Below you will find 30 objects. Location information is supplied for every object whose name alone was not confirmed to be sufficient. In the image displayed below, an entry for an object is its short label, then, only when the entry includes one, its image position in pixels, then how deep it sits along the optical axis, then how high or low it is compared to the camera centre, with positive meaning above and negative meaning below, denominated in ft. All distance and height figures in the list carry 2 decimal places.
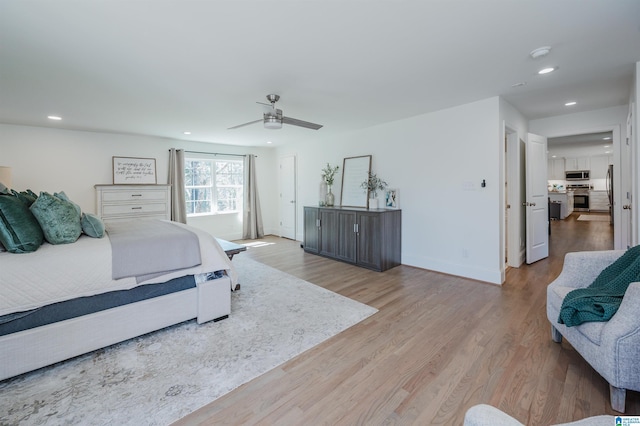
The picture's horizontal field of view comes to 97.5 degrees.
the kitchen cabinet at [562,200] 31.71 +0.05
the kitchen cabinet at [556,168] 37.24 +4.30
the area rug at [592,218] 29.24 -2.00
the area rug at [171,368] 5.16 -3.64
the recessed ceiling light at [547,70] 8.70 +4.11
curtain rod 20.27 +4.11
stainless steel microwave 35.53 +3.28
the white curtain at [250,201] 22.71 +0.46
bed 5.89 -2.15
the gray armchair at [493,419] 2.28 -1.82
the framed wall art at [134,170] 17.30 +2.45
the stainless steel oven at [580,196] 37.09 +0.55
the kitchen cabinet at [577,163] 35.40 +4.76
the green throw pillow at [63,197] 8.38 +0.40
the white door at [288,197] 22.67 +0.77
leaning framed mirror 16.49 +1.52
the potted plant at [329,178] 17.89 +1.82
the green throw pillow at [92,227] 7.86 -0.48
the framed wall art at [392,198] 15.16 +0.29
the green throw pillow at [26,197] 7.41 +0.38
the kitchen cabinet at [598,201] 35.99 -0.17
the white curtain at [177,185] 19.04 +1.58
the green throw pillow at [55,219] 7.00 -0.23
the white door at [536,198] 14.23 +0.16
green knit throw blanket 5.34 -1.94
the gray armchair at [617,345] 4.68 -2.63
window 20.71 +1.71
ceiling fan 9.73 +3.06
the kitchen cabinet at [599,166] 34.34 +4.21
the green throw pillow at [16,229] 6.24 -0.41
